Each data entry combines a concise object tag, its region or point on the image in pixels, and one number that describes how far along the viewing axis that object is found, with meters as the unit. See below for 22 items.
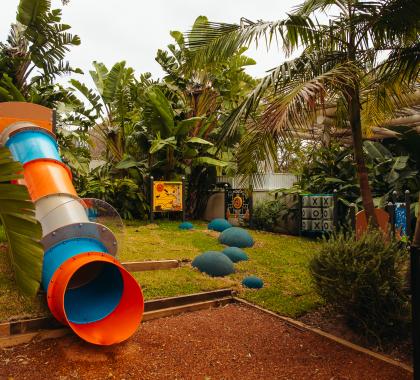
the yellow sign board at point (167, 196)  12.40
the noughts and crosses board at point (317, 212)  10.70
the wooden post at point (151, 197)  12.31
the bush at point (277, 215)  11.83
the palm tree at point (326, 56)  4.45
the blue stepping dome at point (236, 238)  9.23
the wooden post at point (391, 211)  8.15
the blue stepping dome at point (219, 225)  11.20
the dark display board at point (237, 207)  12.69
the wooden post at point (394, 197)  9.11
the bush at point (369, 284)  4.27
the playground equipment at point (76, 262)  4.28
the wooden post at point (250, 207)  12.24
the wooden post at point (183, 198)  12.65
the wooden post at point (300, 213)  11.22
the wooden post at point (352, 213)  8.29
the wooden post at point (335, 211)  10.29
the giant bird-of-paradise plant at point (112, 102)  13.44
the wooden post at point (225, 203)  13.29
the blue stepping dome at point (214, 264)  6.75
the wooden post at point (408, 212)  8.72
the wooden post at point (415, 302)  2.99
